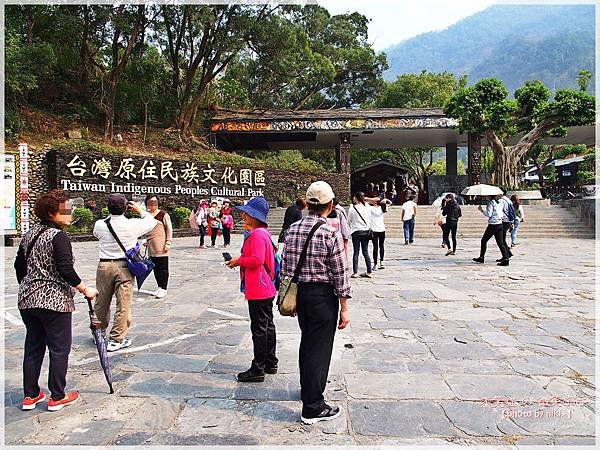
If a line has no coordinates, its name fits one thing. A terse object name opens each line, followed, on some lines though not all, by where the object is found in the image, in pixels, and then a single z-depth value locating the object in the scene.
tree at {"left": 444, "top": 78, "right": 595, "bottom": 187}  20.00
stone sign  15.53
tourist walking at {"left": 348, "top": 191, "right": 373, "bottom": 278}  7.92
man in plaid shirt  3.01
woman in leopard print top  3.15
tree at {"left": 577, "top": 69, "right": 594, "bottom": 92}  29.39
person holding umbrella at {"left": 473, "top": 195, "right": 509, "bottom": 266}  9.04
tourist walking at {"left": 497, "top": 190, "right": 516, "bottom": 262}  9.22
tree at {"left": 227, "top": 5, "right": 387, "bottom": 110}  28.03
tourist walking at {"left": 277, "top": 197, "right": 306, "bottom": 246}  7.79
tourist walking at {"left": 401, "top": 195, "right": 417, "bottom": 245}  13.73
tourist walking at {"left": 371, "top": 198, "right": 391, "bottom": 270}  8.33
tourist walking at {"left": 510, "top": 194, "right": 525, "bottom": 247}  11.87
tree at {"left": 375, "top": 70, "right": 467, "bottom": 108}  31.09
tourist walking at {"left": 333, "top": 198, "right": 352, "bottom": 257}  7.05
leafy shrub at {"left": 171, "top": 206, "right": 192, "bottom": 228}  17.67
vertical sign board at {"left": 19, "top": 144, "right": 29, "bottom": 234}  14.09
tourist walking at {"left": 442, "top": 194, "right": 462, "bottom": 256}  11.31
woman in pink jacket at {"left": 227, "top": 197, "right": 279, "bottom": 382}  3.61
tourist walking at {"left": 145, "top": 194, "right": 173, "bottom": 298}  6.43
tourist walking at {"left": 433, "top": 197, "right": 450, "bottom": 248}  11.53
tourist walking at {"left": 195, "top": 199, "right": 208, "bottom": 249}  13.38
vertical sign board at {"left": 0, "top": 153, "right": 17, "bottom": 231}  13.70
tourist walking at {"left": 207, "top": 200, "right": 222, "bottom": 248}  13.30
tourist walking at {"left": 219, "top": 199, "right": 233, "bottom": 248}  13.23
